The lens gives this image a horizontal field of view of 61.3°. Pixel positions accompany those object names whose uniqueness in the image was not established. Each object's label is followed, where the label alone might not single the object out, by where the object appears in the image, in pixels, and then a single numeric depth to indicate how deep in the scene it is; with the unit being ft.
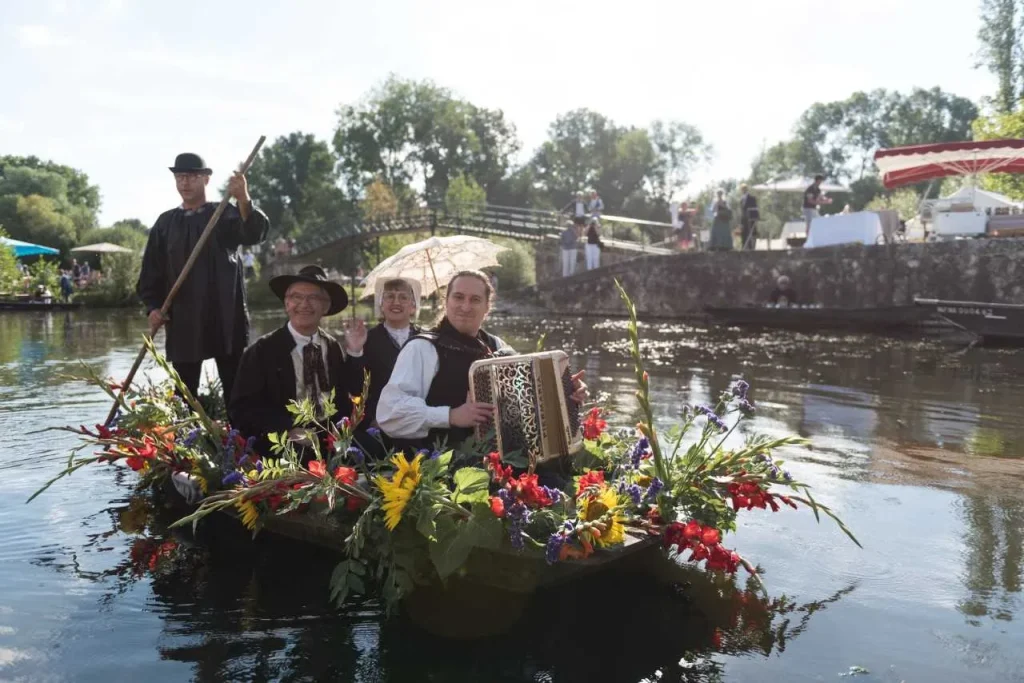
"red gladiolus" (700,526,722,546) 12.13
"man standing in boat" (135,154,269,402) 20.59
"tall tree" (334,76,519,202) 223.10
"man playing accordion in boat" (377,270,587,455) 14.48
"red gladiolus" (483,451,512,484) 12.45
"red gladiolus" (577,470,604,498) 12.92
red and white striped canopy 69.51
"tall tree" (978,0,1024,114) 128.67
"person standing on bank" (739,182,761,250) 78.17
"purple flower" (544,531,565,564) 11.28
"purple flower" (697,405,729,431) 13.33
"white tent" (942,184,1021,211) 73.41
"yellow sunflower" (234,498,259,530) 14.25
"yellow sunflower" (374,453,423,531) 12.11
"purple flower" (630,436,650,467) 14.38
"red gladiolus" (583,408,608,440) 16.90
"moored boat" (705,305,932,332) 67.10
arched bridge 114.62
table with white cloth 74.54
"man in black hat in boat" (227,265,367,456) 17.84
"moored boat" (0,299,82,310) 100.94
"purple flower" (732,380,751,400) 13.76
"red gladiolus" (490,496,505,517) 11.74
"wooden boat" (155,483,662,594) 11.77
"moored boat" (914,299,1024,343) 54.08
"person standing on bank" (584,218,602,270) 92.53
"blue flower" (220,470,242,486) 14.32
